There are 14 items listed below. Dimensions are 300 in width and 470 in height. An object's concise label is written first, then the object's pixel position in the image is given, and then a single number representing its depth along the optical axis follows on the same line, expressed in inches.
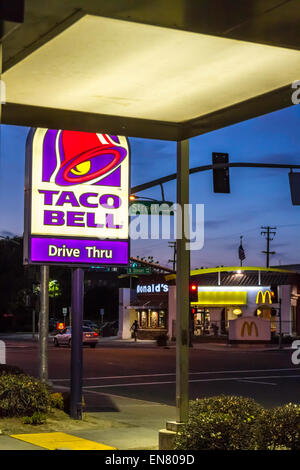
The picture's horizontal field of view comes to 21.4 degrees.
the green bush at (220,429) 296.7
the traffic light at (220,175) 904.9
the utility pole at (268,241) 3910.2
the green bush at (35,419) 483.2
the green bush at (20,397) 494.0
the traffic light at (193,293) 1421.4
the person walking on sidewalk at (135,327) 2495.1
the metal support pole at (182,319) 363.6
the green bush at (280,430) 293.7
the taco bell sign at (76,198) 497.7
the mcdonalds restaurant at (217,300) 2429.9
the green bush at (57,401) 540.4
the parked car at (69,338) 1852.9
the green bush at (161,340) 2043.6
